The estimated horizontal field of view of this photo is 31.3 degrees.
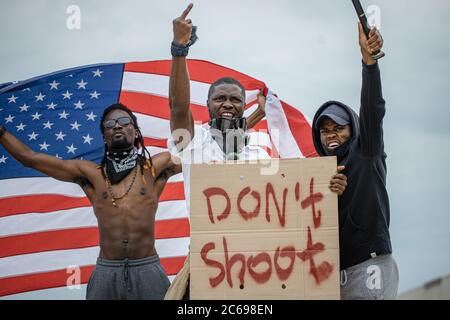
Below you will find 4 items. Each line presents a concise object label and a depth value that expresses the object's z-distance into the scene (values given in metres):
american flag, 8.09
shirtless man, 6.08
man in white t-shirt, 5.31
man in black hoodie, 4.66
